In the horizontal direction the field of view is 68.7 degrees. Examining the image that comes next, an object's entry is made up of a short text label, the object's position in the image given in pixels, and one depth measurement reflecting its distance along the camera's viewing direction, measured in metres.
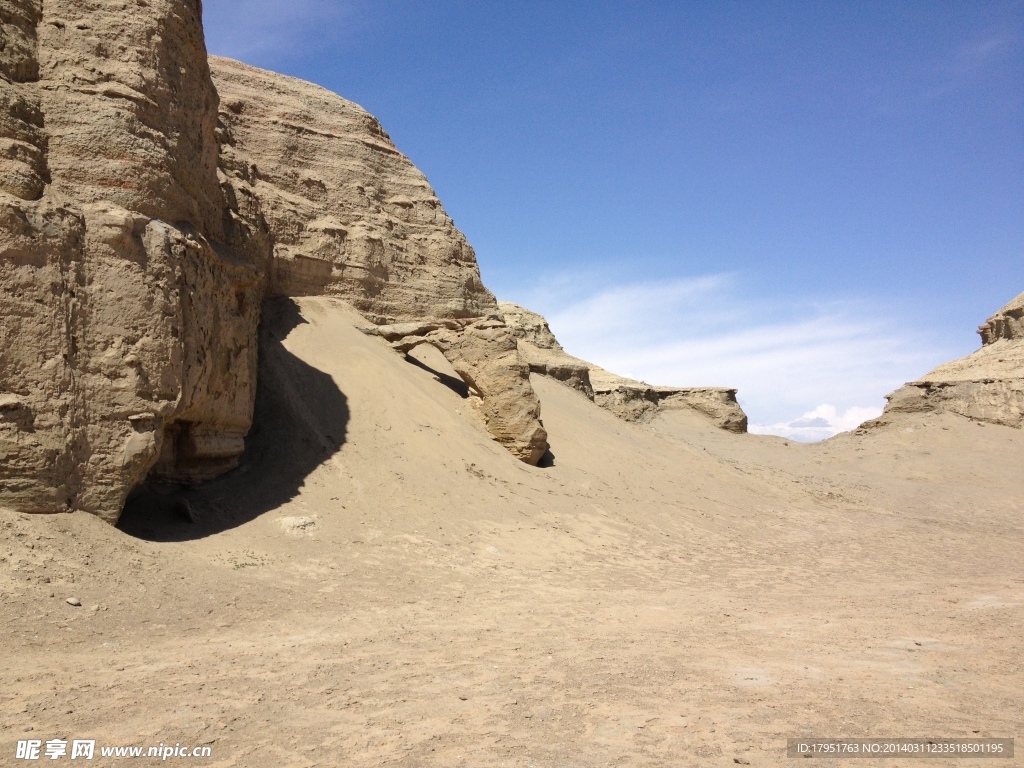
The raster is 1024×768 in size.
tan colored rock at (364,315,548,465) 15.06
